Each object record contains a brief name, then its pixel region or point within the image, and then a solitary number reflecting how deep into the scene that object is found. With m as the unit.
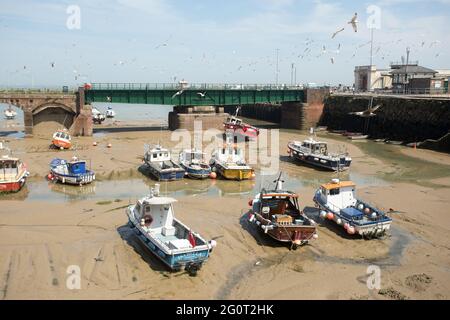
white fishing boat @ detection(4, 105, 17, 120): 68.06
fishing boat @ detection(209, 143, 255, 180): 31.16
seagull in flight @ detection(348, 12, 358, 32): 27.57
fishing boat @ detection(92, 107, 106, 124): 66.88
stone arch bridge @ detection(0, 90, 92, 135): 50.03
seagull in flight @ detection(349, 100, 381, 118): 55.22
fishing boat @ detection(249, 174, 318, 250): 18.66
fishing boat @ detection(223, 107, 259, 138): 49.72
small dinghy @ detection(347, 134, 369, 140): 53.06
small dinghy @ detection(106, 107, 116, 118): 77.12
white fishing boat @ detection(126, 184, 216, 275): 15.99
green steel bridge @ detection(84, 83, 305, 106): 55.44
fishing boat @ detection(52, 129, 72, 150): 40.84
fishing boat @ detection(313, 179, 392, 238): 19.88
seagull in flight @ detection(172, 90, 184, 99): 56.99
